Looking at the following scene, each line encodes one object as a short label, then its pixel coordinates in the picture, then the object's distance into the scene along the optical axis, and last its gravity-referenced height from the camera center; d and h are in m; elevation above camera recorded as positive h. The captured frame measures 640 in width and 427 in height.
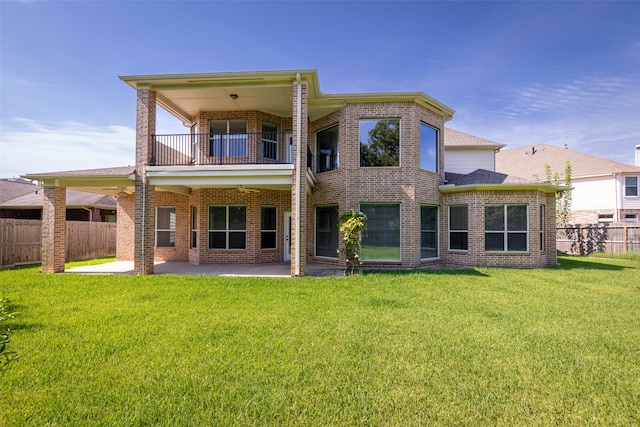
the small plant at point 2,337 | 1.93 -0.73
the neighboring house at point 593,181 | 21.30 +2.86
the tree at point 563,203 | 20.95 +1.23
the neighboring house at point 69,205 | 20.00 +0.95
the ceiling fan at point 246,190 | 11.66 +1.22
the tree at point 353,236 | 10.23 -0.52
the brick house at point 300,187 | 10.14 +1.26
